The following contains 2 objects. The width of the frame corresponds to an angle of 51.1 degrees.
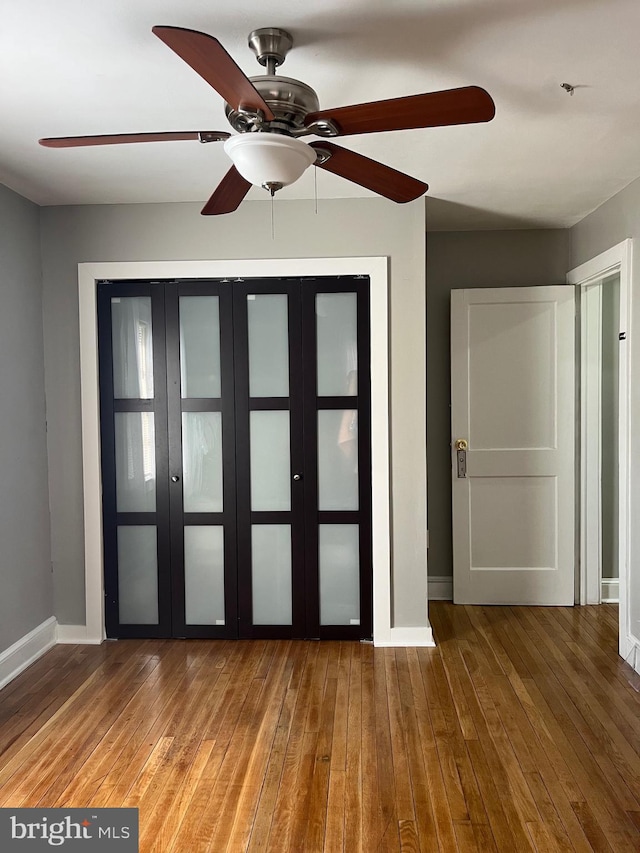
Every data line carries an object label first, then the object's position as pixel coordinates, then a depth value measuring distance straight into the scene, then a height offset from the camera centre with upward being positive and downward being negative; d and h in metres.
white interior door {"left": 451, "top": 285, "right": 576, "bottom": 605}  4.46 -0.28
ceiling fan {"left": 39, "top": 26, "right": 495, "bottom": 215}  1.57 +0.76
